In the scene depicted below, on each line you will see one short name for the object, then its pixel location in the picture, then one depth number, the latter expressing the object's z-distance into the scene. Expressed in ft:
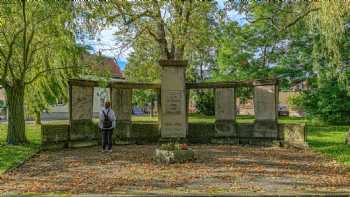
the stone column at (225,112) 58.65
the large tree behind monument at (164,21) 71.10
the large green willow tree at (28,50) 49.79
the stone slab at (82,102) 53.83
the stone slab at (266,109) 55.52
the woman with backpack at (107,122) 47.34
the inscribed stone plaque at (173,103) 53.93
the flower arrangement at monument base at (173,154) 37.58
